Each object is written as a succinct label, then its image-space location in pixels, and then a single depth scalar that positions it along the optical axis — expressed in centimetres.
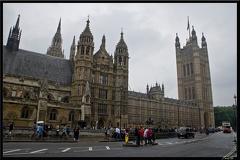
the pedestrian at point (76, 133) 2244
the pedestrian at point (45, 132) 2214
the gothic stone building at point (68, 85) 3425
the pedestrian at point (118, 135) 2594
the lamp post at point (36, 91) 3822
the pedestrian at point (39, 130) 2115
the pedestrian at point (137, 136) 1808
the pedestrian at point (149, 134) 1908
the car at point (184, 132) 3111
